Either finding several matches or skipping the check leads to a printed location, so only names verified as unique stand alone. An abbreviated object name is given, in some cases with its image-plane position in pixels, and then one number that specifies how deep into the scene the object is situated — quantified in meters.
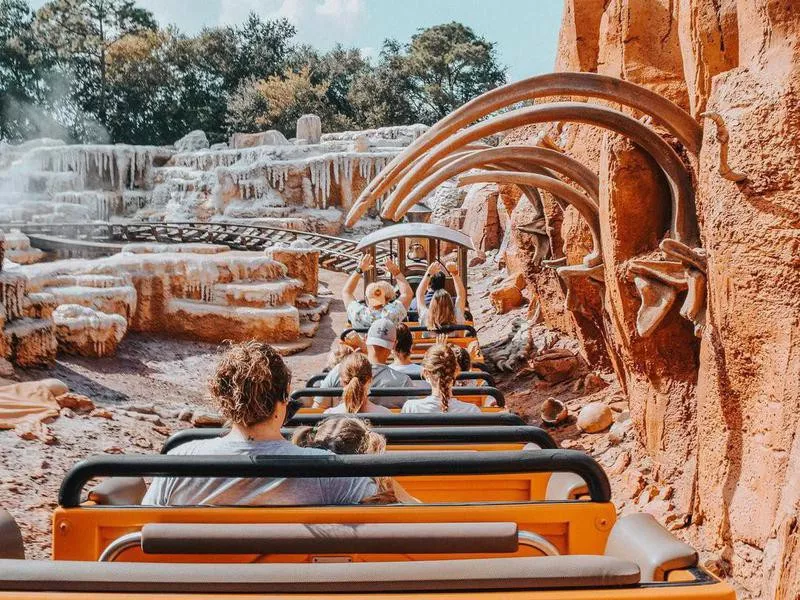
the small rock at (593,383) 9.11
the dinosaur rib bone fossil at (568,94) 5.22
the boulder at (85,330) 12.33
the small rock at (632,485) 6.35
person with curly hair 2.27
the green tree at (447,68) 41.69
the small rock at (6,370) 9.84
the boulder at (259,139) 31.41
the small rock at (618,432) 7.63
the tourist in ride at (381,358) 5.15
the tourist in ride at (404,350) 5.61
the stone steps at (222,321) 15.09
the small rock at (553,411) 8.70
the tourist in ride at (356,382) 3.93
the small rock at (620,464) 6.95
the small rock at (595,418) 8.11
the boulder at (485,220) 20.86
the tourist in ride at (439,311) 8.16
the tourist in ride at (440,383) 4.28
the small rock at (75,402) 9.12
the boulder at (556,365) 10.04
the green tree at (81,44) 40.25
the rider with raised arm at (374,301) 7.38
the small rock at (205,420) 10.16
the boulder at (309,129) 32.12
